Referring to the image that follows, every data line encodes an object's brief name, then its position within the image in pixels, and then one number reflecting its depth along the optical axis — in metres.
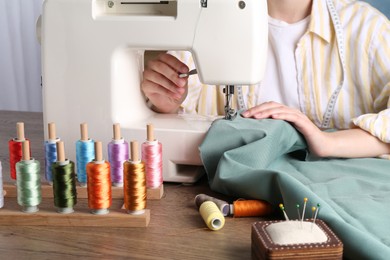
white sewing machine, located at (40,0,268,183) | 1.00
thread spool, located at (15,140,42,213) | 0.89
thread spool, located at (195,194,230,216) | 0.91
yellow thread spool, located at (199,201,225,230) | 0.87
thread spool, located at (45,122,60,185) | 0.96
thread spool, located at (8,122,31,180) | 0.98
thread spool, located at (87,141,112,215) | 0.88
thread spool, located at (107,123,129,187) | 0.96
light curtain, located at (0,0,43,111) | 2.34
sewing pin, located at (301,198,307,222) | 0.81
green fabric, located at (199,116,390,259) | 0.81
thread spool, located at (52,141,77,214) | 0.88
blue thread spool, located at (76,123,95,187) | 0.96
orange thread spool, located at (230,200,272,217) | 0.90
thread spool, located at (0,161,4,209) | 0.93
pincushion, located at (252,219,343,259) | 0.74
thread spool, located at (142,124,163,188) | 0.95
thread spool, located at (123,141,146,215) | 0.88
